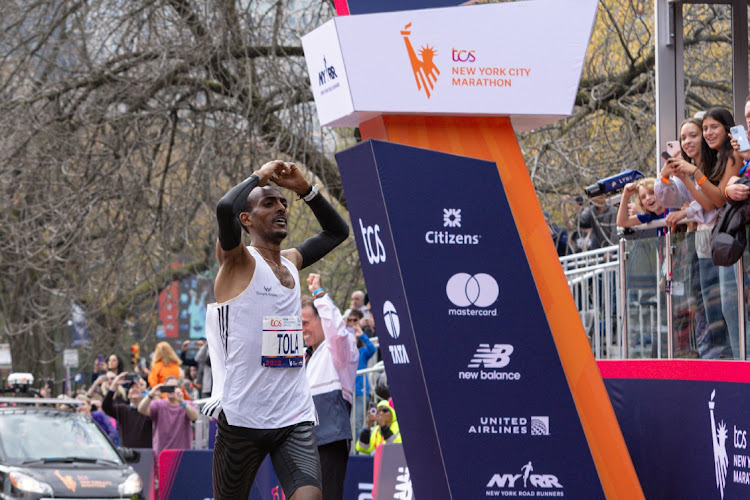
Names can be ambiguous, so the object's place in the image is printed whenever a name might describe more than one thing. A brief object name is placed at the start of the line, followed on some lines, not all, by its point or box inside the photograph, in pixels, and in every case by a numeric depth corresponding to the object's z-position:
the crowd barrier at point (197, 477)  22.62
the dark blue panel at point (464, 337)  15.66
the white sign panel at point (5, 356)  40.28
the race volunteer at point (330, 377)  18.95
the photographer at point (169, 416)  30.25
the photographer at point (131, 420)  32.84
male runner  14.11
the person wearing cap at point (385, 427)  23.64
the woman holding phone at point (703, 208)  16.53
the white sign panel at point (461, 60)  15.59
